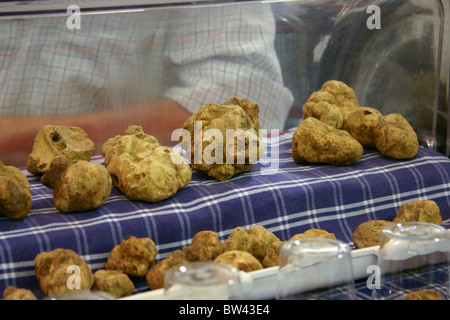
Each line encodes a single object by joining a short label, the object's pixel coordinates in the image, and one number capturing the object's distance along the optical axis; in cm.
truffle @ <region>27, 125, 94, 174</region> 158
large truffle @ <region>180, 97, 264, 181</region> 156
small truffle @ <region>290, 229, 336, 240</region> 132
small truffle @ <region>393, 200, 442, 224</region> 144
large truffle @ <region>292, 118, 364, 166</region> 167
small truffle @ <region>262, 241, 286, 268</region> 120
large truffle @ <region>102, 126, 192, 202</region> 141
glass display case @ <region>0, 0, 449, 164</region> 179
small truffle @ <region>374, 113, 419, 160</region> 174
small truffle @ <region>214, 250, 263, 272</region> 113
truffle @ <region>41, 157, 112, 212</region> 132
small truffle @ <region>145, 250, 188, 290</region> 117
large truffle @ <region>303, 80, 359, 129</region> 184
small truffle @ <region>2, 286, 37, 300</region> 99
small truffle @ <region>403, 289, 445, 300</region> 100
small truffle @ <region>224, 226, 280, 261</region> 128
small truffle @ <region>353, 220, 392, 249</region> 135
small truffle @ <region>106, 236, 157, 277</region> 120
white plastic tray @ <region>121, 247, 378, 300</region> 100
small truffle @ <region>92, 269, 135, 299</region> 113
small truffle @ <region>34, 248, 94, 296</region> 106
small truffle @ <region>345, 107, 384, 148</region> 178
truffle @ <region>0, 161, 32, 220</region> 126
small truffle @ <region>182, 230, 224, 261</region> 121
